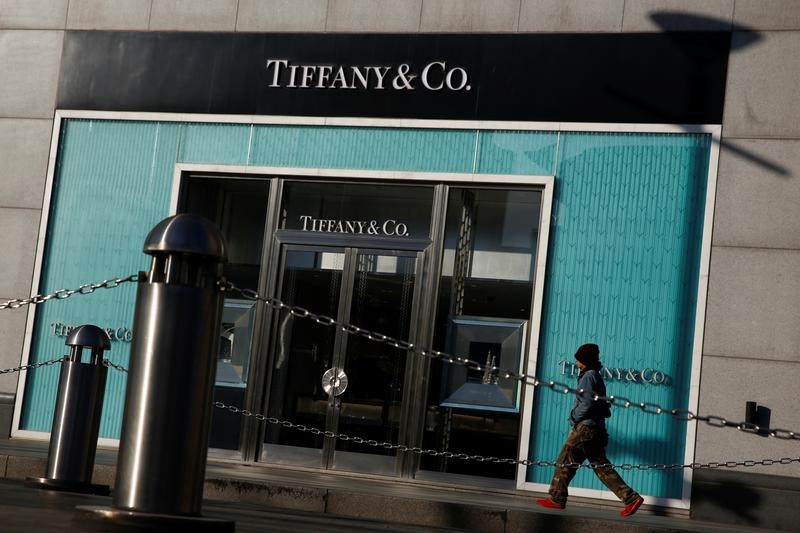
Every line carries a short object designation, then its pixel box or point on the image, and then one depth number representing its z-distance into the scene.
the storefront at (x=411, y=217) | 12.08
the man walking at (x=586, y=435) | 10.52
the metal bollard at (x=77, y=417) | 7.38
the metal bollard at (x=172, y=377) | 4.58
